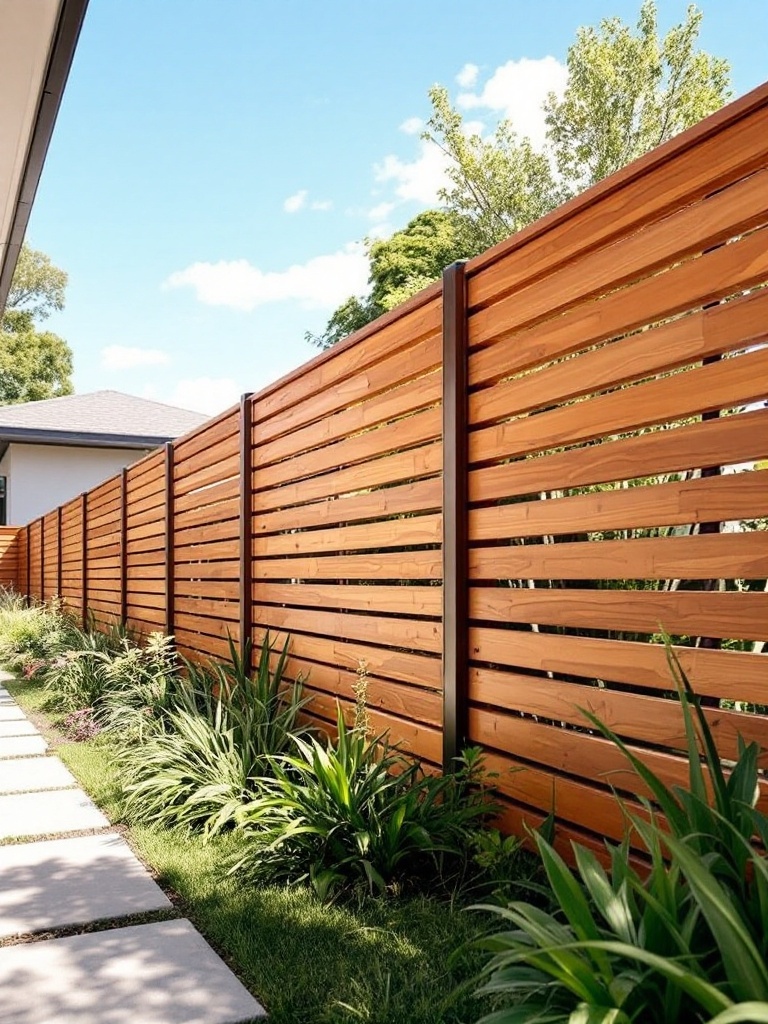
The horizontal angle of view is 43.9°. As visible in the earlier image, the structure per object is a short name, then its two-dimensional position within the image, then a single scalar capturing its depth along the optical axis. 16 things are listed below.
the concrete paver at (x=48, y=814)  3.99
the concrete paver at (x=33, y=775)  4.82
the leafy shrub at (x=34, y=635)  9.78
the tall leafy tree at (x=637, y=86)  24.28
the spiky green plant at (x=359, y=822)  2.88
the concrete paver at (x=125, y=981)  2.24
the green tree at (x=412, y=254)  26.41
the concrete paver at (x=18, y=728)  6.46
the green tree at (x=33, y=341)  36.75
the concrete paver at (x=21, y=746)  5.75
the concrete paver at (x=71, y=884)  2.93
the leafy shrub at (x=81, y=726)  6.08
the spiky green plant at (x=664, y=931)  1.35
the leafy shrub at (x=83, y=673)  7.14
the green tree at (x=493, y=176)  25.27
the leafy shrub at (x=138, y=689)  5.51
